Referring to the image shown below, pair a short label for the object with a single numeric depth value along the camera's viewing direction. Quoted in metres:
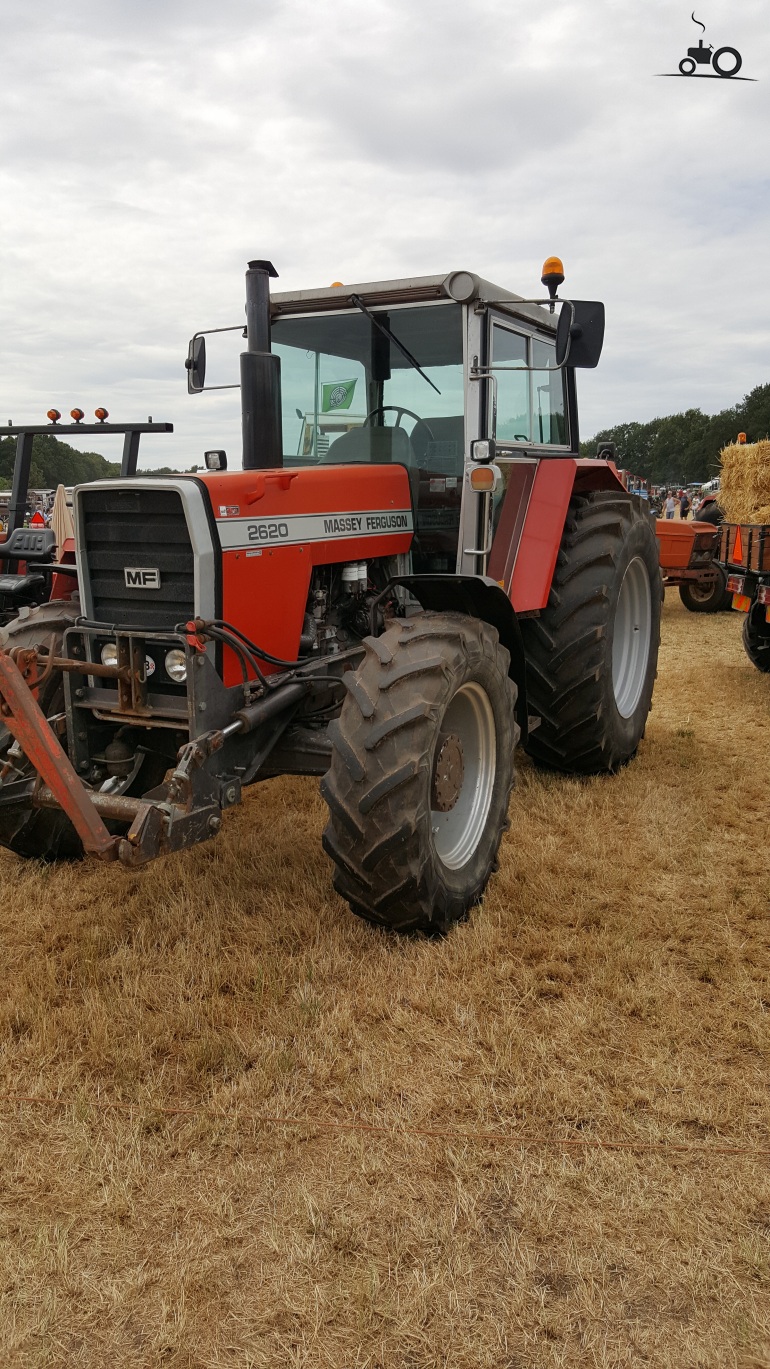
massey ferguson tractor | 3.45
